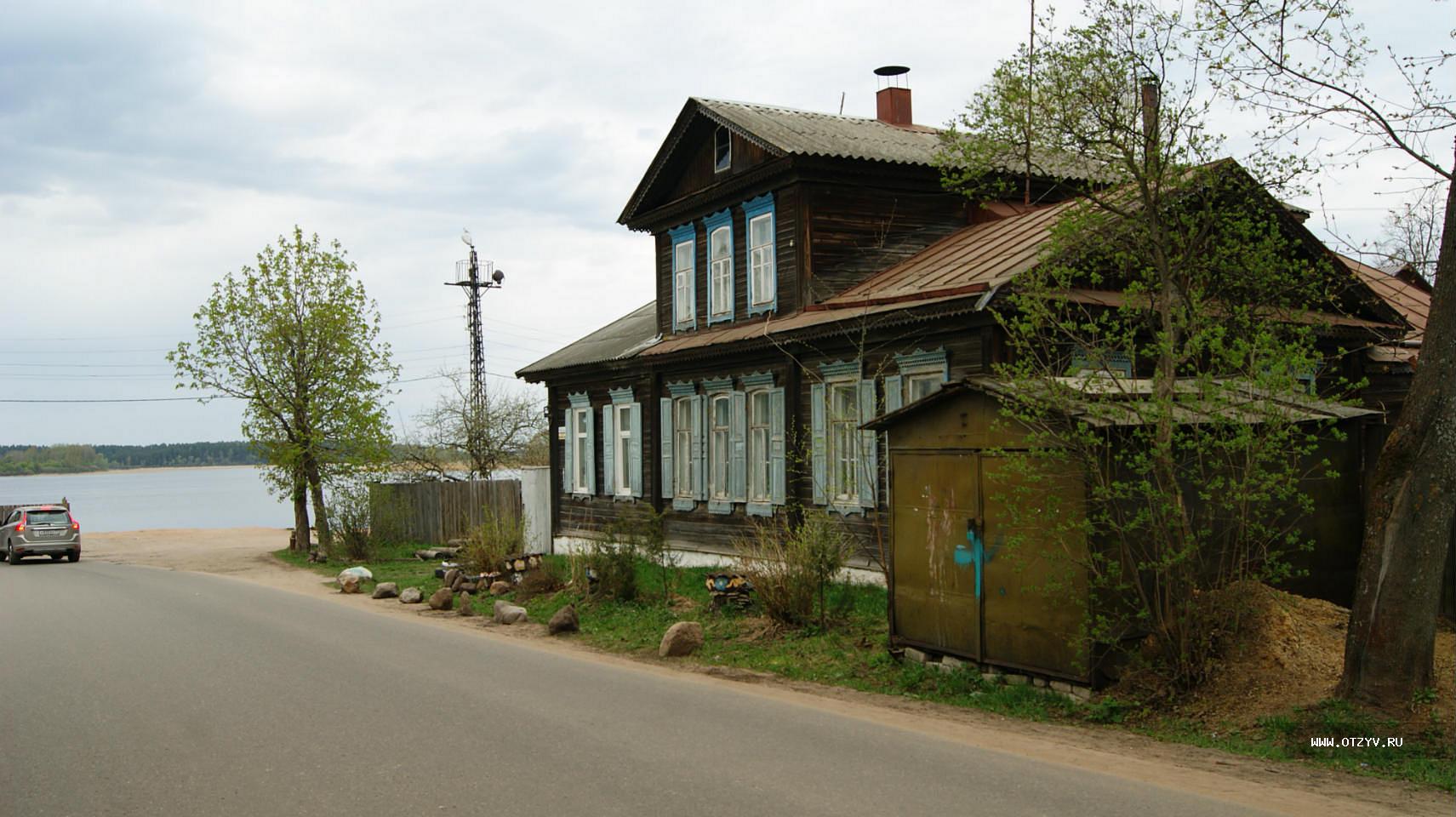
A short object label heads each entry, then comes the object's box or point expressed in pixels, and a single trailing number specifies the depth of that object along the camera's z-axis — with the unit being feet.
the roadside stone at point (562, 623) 49.26
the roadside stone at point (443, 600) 58.75
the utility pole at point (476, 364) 144.15
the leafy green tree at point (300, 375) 101.04
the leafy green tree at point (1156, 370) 29.40
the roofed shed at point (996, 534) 30.53
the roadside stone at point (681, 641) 42.39
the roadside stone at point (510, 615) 53.57
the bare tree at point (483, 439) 142.51
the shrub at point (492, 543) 65.77
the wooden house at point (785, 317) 53.06
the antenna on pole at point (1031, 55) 33.32
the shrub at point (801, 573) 43.78
